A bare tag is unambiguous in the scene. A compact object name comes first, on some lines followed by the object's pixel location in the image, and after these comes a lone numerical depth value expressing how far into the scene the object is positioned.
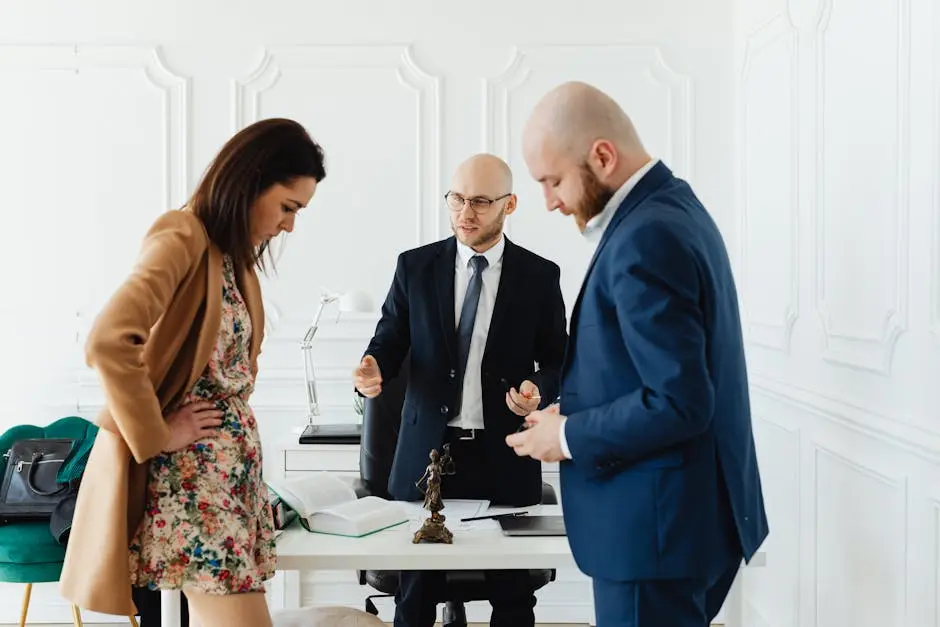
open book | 2.45
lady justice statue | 2.34
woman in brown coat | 1.91
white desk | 2.25
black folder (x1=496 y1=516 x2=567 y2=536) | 2.41
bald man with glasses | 2.86
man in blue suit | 1.74
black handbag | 3.67
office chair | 3.19
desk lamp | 4.12
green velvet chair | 3.57
